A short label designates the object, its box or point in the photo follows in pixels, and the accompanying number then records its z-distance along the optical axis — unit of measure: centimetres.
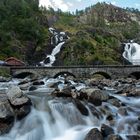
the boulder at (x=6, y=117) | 762
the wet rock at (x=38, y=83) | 1597
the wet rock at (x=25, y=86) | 1375
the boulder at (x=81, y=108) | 876
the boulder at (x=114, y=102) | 992
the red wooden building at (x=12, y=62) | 3085
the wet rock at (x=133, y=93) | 1234
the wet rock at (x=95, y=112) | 877
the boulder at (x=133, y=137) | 739
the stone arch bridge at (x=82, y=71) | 2786
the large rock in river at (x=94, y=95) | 969
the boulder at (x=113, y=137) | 718
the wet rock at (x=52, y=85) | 1468
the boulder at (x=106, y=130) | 758
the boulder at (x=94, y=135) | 720
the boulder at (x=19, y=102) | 822
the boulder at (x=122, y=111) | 916
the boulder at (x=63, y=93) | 1009
